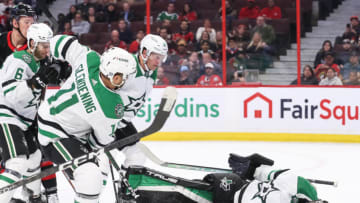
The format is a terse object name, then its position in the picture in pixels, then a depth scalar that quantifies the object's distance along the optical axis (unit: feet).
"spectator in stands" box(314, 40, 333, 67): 49.01
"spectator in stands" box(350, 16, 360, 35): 48.91
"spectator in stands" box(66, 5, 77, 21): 53.57
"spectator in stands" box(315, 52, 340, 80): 48.67
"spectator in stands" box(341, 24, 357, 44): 48.55
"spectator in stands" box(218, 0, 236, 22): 50.96
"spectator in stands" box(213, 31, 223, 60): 50.90
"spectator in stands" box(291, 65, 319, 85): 48.93
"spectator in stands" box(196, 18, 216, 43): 51.24
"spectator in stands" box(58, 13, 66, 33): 53.31
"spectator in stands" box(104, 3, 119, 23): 53.52
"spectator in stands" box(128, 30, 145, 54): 51.83
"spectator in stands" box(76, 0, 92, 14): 54.13
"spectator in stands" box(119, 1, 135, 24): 52.95
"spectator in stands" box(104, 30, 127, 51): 52.24
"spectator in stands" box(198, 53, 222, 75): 50.72
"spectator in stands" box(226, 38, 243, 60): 50.59
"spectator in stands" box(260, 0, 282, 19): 49.98
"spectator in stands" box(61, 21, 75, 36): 52.97
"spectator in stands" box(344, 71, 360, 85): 47.80
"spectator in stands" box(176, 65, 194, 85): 50.49
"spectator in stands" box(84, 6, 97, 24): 53.36
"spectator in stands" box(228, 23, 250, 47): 50.55
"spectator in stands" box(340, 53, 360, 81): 48.11
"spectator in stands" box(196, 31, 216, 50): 51.03
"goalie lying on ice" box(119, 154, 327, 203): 23.94
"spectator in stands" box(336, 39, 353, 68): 48.37
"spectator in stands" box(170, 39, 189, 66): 50.83
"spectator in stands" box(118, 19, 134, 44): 52.38
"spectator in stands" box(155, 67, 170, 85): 50.75
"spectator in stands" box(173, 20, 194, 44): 51.47
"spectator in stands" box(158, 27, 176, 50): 51.39
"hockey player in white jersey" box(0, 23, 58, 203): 25.64
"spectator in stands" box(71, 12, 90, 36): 53.16
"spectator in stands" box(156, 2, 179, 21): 52.01
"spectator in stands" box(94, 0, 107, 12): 53.93
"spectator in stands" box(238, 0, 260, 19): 50.49
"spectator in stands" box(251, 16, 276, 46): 50.06
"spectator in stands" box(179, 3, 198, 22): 51.75
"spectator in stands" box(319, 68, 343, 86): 48.34
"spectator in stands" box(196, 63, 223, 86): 50.57
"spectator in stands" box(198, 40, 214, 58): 50.90
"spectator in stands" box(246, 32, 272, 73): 49.83
